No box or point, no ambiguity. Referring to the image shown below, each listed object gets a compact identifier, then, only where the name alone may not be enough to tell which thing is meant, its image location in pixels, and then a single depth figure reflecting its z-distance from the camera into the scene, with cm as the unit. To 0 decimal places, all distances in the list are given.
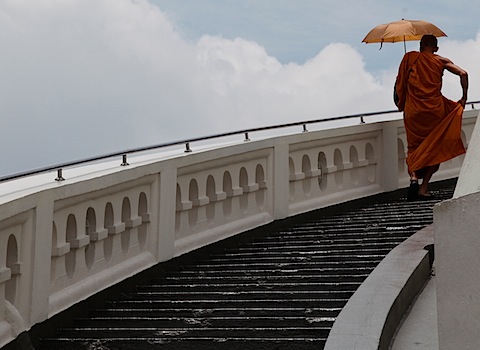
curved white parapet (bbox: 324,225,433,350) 708
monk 1659
